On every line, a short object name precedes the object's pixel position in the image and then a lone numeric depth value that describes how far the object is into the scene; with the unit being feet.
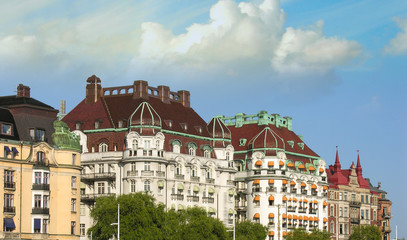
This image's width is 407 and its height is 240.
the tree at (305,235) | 569.64
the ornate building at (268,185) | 618.85
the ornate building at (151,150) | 537.24
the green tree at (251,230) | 556.92
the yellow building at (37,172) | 444.55
